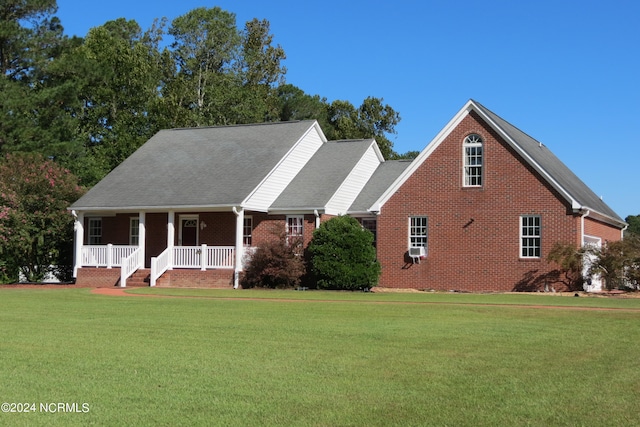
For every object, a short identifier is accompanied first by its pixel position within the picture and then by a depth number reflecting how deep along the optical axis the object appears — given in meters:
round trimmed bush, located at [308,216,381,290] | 31.00
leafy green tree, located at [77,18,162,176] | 52.38
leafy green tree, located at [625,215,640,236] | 84.32
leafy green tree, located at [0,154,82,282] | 35.31
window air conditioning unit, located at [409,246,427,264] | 31.30
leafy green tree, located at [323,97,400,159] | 64.50
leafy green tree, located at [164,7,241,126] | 59.03
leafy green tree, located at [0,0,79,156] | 44.66
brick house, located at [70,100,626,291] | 30.09
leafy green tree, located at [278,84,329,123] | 65.62
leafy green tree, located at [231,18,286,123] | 62.72
